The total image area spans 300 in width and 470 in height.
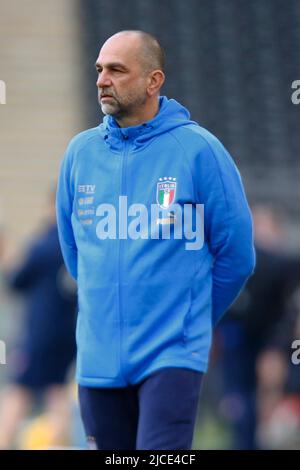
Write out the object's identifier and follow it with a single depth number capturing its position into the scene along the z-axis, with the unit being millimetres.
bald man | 9633
